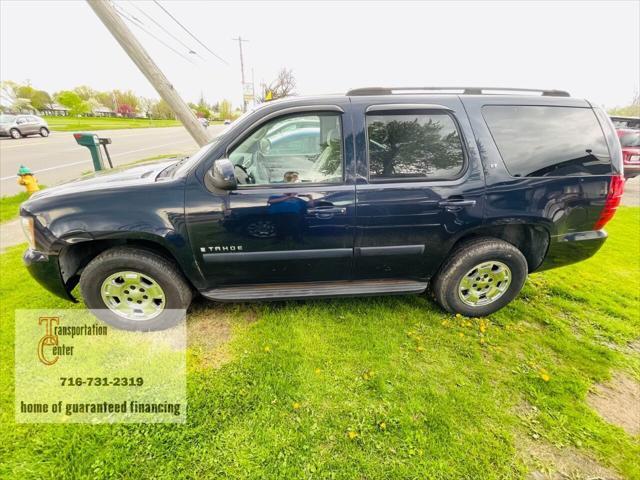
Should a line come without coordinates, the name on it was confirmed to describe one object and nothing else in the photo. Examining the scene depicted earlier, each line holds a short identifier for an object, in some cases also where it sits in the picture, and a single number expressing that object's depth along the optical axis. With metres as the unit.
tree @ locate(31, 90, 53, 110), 54.86
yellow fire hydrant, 5.80
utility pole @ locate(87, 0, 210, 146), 4.14
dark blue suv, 2.30
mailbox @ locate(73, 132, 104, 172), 5.29
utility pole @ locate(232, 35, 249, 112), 35.78
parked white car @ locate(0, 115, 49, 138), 17.97
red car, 7.57
